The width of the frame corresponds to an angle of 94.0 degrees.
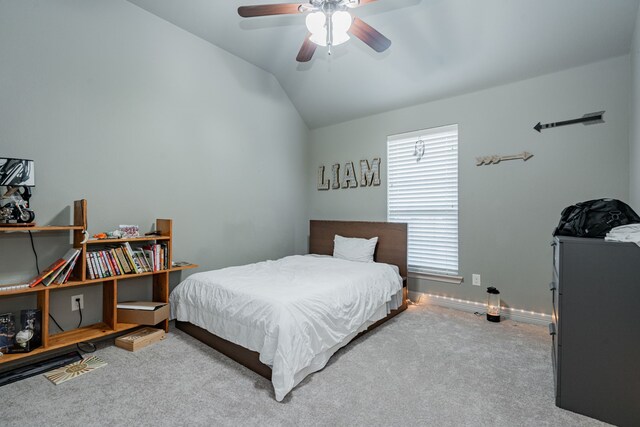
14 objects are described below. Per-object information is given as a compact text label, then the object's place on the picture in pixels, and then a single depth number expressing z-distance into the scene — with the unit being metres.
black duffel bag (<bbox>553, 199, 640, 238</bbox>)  1.73
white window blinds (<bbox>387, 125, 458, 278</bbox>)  3.50
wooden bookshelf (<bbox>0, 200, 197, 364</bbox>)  2.10
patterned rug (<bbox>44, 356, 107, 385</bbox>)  2.00
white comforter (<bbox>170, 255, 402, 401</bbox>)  1.89
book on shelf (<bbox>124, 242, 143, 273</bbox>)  2.55
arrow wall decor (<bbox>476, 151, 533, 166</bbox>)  3.01
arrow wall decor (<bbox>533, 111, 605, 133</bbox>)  2.66
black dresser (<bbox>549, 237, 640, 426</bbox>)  1.54
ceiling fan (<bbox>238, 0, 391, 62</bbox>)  1.88
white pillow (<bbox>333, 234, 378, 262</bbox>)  3.65
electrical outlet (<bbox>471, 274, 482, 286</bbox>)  3.30
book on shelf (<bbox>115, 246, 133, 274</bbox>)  2.51
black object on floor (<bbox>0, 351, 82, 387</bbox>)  1.98
